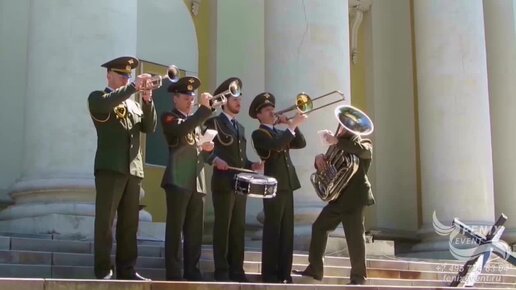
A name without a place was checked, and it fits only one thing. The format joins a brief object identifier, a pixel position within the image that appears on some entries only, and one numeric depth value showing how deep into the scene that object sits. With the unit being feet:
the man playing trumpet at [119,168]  26.84
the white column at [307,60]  43.33
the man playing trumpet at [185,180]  28.99
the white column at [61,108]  35.73
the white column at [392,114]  64.59
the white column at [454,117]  52.85
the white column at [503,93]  59.93
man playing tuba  32.27
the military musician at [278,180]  32.27
